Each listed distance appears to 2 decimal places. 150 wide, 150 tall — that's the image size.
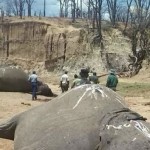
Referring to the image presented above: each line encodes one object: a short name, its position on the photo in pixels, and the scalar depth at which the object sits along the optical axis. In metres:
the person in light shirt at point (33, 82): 20.33
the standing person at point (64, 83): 20.28
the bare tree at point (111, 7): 58.56
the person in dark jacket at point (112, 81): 17.36
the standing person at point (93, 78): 17.04
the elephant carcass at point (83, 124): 5.14
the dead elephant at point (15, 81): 21.72
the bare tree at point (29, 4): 75.73
